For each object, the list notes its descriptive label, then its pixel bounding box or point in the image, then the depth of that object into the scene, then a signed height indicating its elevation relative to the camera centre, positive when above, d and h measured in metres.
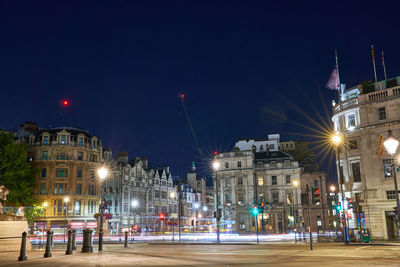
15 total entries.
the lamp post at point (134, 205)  80.47 +1.24
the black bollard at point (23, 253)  16.25 -1.78
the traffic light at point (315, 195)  24.06 +0.77
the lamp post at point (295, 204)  75.18 +0.64
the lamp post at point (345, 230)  29.08 -2.12
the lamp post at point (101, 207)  22.73 +0.30
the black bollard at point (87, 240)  20.55 -1.60
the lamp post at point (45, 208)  58.53 +0.74
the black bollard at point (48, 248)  17.86 -1.75
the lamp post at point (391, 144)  16.62 +2.77
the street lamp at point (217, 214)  35.43 -0.59
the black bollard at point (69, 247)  19.39 -1.85
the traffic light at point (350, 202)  39.09 +0.38
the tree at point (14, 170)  52.88 +6.38
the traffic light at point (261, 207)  41.74 +0.09
